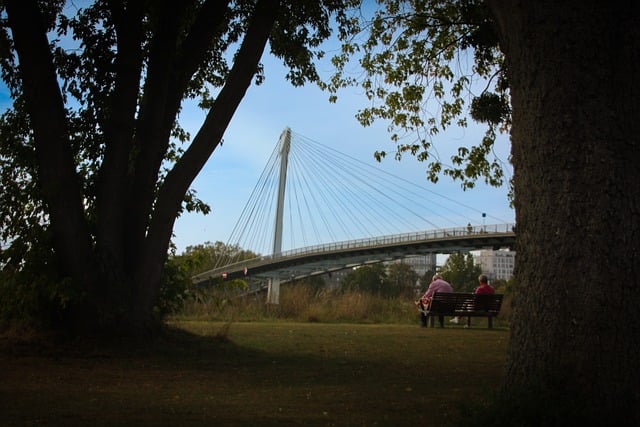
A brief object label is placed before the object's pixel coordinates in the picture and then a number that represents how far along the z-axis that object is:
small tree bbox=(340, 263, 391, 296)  66.88
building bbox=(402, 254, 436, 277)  76.41
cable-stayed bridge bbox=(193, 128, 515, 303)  47.16
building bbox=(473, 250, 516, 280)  136.12
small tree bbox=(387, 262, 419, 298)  70.59
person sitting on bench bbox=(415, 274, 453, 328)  12.36
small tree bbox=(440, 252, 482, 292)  62.00
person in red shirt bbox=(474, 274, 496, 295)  13.80
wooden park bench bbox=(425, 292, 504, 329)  12.16
